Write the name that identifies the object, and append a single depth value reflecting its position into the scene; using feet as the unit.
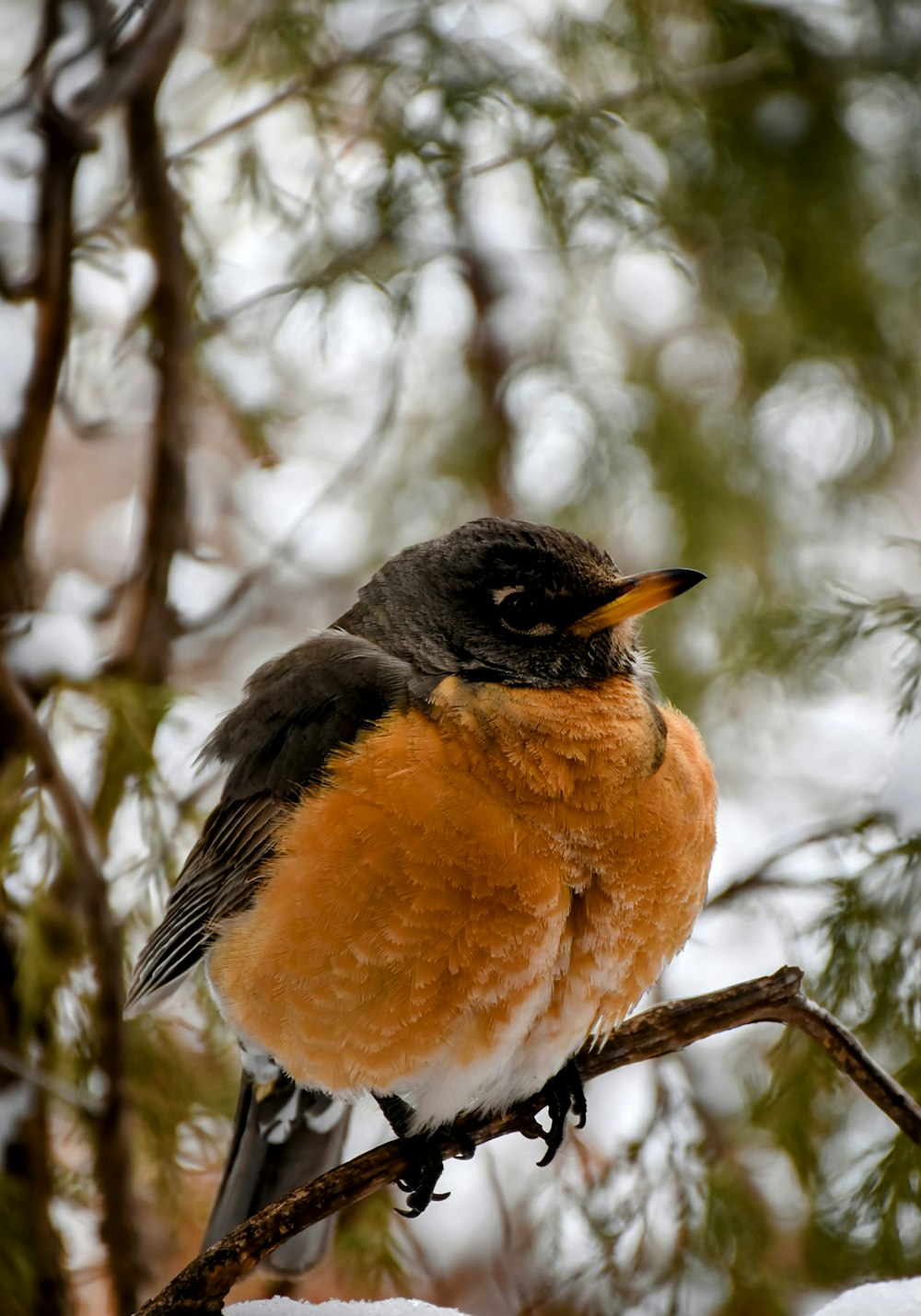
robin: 14.60
